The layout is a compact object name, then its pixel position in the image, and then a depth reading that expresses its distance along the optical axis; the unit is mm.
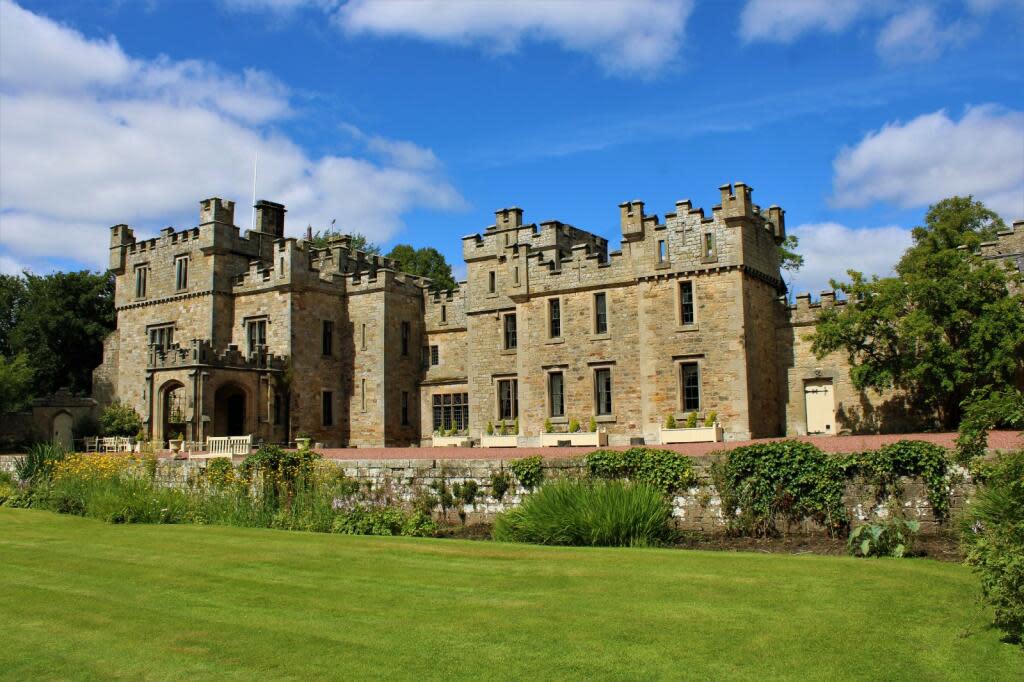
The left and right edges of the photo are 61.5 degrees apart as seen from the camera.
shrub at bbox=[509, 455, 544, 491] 16312
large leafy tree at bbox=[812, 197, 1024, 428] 22859
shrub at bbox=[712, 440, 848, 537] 13609
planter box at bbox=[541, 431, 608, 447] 27562
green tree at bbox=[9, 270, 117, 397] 47969
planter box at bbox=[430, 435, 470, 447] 32344
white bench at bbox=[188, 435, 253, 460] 26128
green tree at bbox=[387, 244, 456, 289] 56094
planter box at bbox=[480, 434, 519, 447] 30219
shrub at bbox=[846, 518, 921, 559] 11516
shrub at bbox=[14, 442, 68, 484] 22250
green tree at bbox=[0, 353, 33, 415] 35875
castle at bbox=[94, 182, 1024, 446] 27578
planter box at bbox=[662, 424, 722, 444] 25906
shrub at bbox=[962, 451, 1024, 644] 7164
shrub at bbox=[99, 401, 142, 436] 34844
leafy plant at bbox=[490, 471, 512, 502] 16734
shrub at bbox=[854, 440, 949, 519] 12992
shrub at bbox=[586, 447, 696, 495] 14891
